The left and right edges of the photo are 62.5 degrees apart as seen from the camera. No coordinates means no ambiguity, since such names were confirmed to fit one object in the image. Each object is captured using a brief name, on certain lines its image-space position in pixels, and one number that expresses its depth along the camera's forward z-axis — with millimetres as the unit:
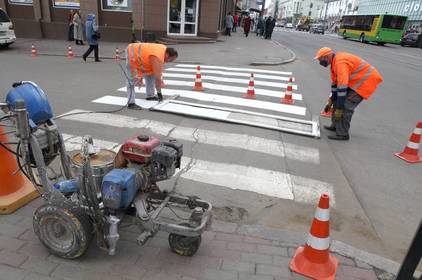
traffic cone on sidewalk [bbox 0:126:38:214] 3715
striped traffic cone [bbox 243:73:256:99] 9459
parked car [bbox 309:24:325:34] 71500
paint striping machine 2869
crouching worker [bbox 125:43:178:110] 6922
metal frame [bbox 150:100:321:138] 6883
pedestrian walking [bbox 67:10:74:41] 20328
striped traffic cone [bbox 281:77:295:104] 9258
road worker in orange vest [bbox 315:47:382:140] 6363
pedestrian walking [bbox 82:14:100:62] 13891
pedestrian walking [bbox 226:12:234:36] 30864
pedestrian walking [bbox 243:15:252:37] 31984
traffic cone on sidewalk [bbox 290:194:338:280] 3030
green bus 35438
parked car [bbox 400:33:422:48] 40500
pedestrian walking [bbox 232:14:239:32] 39219
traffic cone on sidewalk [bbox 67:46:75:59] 15440
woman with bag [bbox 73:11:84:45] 19484
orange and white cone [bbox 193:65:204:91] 10023
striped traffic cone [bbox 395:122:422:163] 6078
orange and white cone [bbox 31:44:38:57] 15323
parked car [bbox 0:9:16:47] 16156
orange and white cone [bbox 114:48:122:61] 14758
